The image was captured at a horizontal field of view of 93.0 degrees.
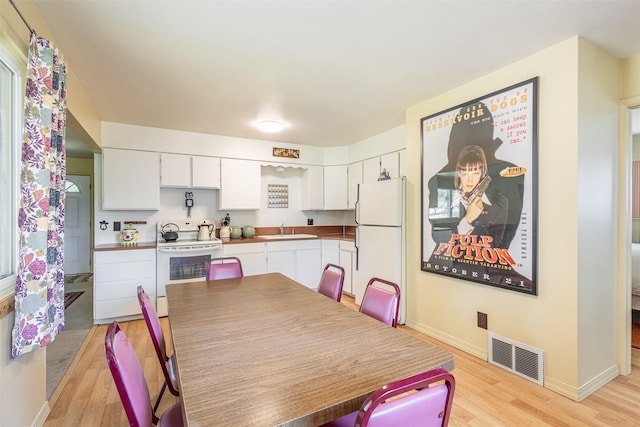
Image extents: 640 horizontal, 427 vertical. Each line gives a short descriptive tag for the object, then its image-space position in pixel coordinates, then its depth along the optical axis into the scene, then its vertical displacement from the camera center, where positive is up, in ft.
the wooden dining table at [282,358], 2.87 -1.85
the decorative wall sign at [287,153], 15.51 +3.13
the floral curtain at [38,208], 4.80 +0.07
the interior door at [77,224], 18.66 -0.69
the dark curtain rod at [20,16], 4.68 +3.20
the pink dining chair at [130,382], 3.05 -1.89
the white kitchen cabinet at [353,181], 15.58 +1.66
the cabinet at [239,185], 14.19 +1.35
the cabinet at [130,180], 12.15 +1.37
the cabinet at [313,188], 16.52 +1.37
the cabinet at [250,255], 13.57 -1.91
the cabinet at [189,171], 13.10 +1.86
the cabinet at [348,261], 14.39 -2.32
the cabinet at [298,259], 14.52 -2.29
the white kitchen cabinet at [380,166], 13.07 +2.15
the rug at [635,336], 9.16 -3.92
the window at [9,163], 5.10 +0.84
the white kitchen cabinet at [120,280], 11.22 -2.57
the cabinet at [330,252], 15.40 -1.99
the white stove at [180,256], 12.10 -1.80
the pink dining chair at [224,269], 8.89 -1.68
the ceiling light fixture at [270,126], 11.55 +3.37
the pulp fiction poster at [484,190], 7.34 +0.64
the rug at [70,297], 13.53 -4.00
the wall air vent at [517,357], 7.17 -3.61
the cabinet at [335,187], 16.56 +1.42
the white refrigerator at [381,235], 10.91 -0.83
